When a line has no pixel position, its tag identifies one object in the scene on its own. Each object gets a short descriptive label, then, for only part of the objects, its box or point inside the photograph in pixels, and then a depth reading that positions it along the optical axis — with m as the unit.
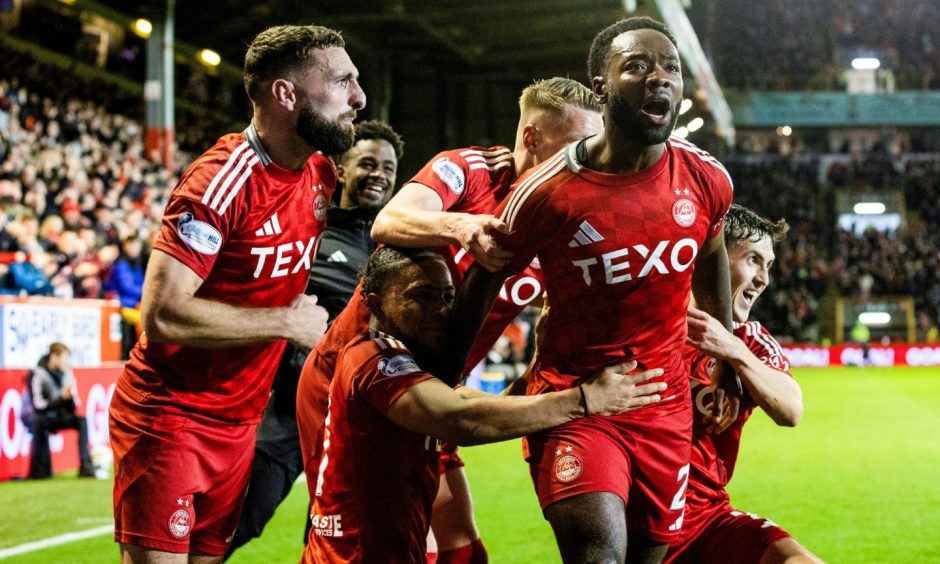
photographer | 10.06
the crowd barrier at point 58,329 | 10.34
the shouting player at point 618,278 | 3.43
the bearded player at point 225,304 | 3.70
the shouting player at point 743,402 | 3.78
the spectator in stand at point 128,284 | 12.55
